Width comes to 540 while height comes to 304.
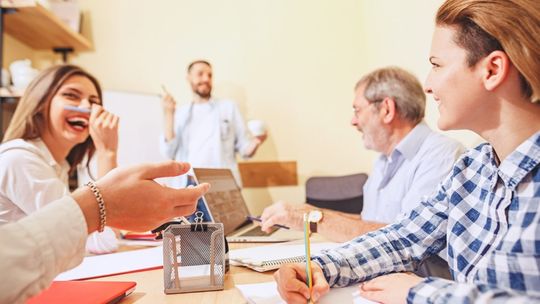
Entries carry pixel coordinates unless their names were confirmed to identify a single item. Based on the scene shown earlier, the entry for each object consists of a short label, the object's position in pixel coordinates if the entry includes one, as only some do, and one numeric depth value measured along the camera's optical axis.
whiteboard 3.03
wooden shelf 2.53
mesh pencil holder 0.71
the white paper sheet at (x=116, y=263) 0.85
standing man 3.00
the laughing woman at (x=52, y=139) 1.09
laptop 1.19
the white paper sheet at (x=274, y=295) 0.67
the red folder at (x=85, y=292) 0.64
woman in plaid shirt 0.60
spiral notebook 0.84
